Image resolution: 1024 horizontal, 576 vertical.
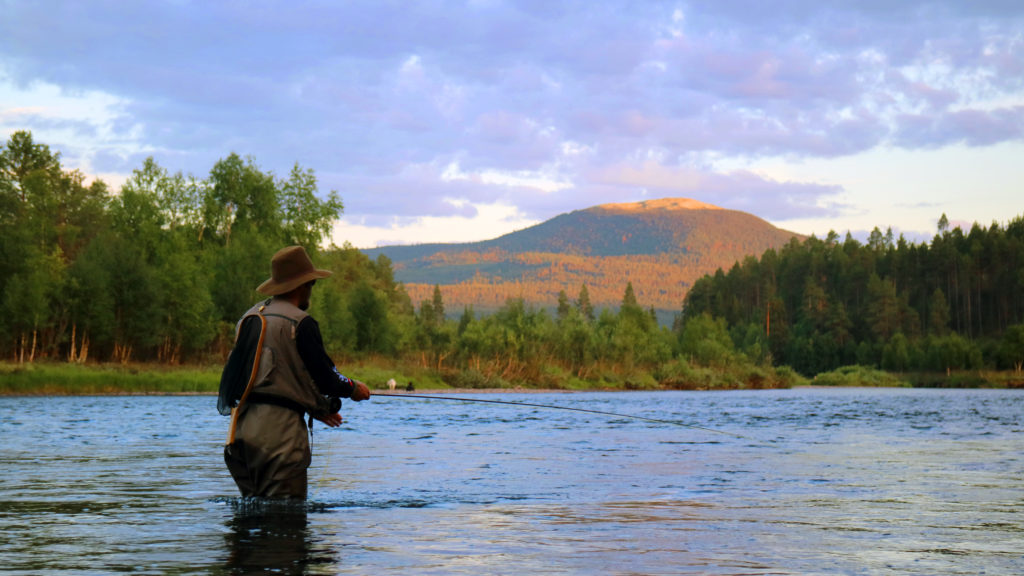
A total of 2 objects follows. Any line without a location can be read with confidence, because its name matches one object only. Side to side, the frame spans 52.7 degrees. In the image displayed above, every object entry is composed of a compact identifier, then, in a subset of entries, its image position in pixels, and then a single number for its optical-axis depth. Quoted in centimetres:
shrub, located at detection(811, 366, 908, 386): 12838
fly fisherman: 722
